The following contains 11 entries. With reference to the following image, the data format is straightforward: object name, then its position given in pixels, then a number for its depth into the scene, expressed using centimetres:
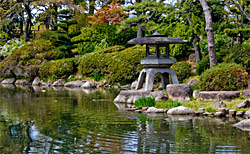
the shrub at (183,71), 2044
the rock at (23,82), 2792
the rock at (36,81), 2742
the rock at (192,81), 1832
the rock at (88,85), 2416
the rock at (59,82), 2617
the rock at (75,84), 2483
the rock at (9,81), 2876
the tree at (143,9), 1848
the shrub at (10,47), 3228
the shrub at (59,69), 2630
